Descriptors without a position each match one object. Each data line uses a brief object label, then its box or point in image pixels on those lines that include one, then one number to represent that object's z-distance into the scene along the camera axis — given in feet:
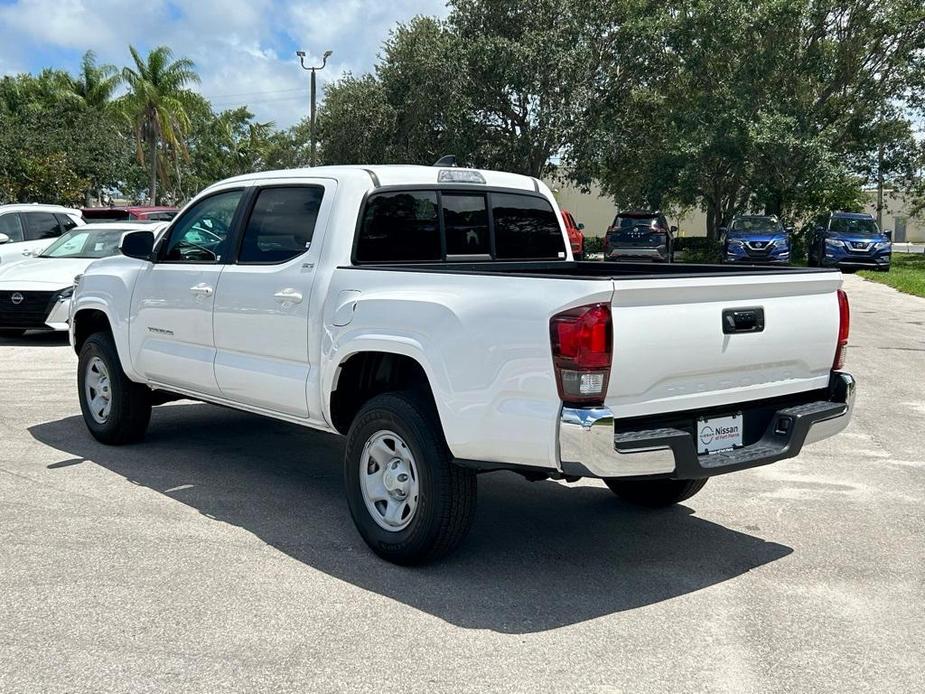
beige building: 223.71
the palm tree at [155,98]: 161.48
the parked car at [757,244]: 94.38
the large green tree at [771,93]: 106.01
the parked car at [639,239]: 93.81
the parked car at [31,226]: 52.49
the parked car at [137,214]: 62.23
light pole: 120.67
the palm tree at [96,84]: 165.89
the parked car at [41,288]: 41.86
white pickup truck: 13.57
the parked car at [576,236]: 73.37
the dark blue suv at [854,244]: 97.76
